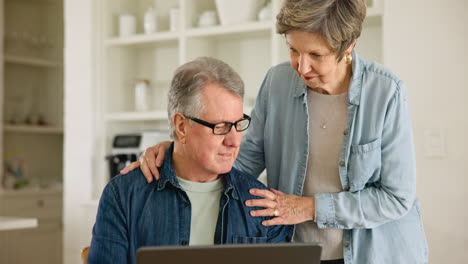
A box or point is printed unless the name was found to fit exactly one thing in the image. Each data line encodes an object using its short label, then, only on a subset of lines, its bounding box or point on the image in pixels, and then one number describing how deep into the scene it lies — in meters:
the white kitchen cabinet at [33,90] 5.18
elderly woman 1.61
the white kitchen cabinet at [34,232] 4.70
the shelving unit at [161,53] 3.39
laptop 1.12
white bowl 3.36
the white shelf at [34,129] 4.99
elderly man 1.58
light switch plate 2.66
